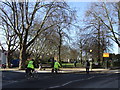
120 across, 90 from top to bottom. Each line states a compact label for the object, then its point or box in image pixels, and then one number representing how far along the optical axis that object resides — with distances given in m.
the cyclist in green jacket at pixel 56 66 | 21.00
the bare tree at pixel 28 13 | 29.48
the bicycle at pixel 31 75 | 17.45
